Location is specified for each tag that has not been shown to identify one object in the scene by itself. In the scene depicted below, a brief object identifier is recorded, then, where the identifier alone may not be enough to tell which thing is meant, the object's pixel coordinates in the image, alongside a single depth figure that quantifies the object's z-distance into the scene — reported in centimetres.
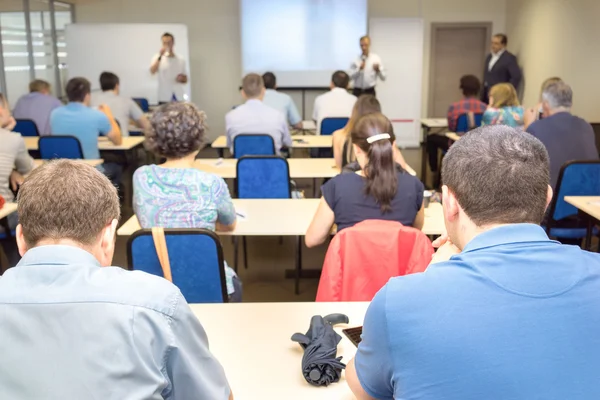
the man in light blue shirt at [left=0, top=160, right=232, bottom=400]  109
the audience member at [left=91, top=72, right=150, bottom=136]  655
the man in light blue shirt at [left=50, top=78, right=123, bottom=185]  540
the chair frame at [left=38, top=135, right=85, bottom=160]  507
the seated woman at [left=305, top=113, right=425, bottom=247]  262
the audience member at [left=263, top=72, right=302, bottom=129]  645
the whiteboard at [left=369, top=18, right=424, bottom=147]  938
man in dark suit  862
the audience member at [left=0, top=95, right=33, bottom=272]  386
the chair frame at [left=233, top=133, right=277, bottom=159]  499
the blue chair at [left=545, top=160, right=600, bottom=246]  367
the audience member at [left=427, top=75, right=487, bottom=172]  670
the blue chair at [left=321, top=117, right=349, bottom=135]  638
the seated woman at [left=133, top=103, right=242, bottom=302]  259
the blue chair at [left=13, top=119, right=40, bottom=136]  624
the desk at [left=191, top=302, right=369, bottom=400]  155
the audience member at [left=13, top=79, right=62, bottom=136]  655
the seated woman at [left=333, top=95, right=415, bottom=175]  389
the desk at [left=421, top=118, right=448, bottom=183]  729
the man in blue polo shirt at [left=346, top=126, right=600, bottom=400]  100
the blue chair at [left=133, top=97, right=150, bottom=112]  916
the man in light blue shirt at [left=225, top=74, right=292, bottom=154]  529
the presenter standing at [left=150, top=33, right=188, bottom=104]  880
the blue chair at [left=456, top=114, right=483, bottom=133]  662
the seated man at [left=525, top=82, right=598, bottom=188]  397
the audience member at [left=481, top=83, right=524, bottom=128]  536
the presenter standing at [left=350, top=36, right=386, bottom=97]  875
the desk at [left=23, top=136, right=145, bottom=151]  568
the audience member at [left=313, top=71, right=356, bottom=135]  659
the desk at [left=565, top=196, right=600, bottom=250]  328
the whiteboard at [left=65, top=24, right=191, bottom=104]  927
